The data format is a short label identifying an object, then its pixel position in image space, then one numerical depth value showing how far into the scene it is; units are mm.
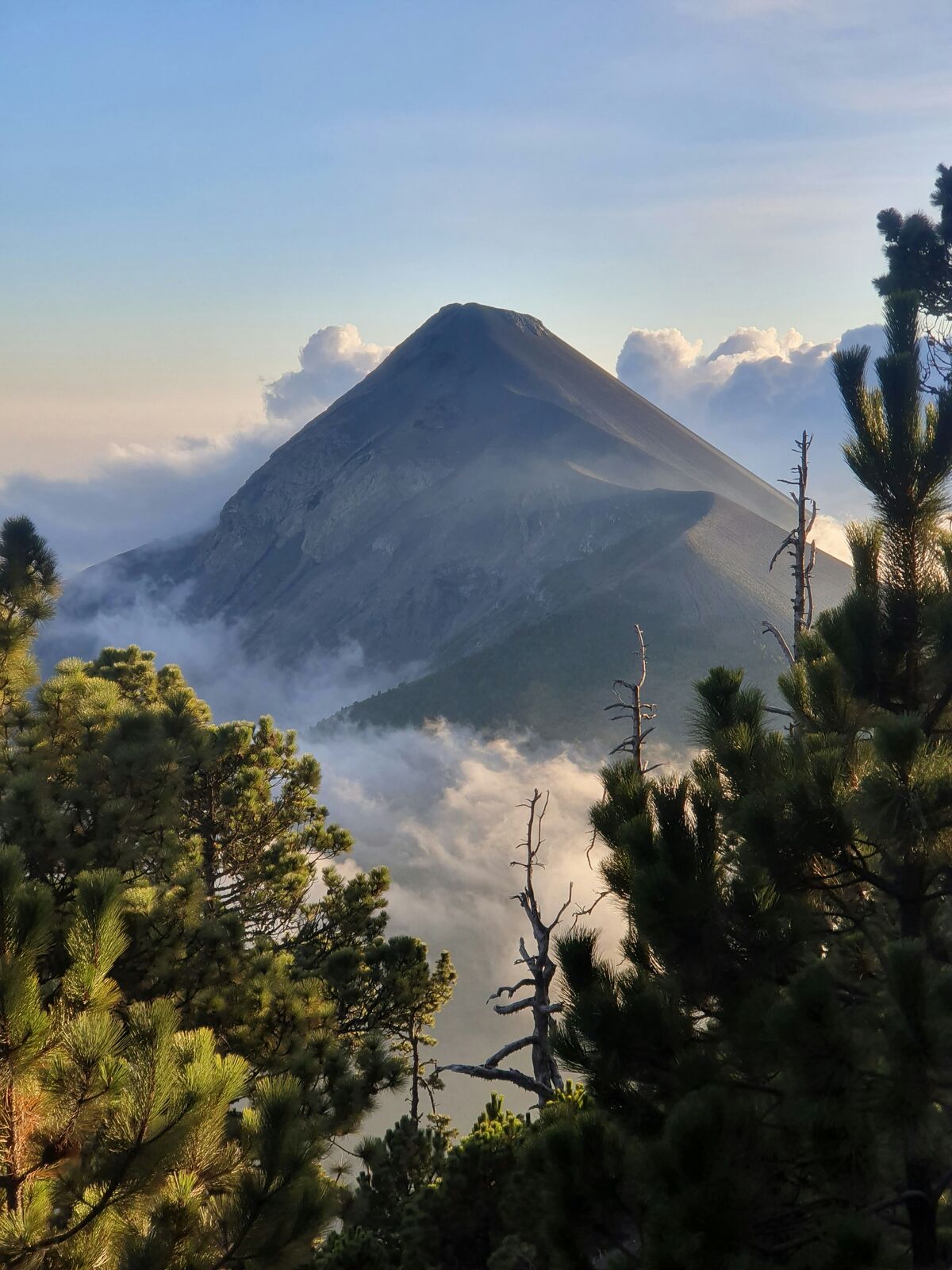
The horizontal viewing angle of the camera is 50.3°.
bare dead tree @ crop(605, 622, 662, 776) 16625
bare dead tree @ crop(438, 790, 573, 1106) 13742
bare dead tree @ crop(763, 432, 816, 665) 17275
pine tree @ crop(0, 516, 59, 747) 12727
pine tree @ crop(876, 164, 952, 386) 18516
